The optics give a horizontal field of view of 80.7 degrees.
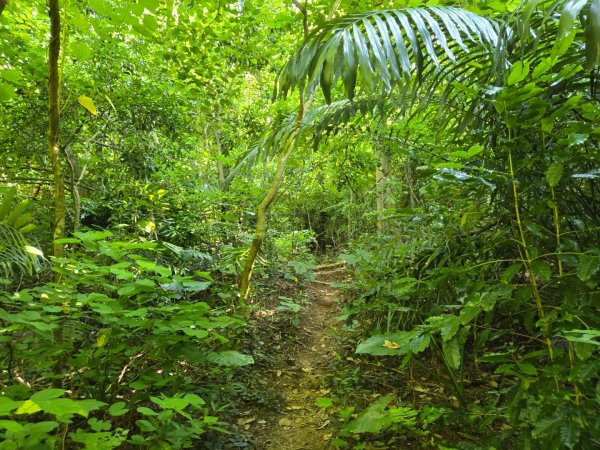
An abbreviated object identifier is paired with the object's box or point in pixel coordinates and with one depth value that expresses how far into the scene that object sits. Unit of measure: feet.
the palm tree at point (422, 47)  4.30
